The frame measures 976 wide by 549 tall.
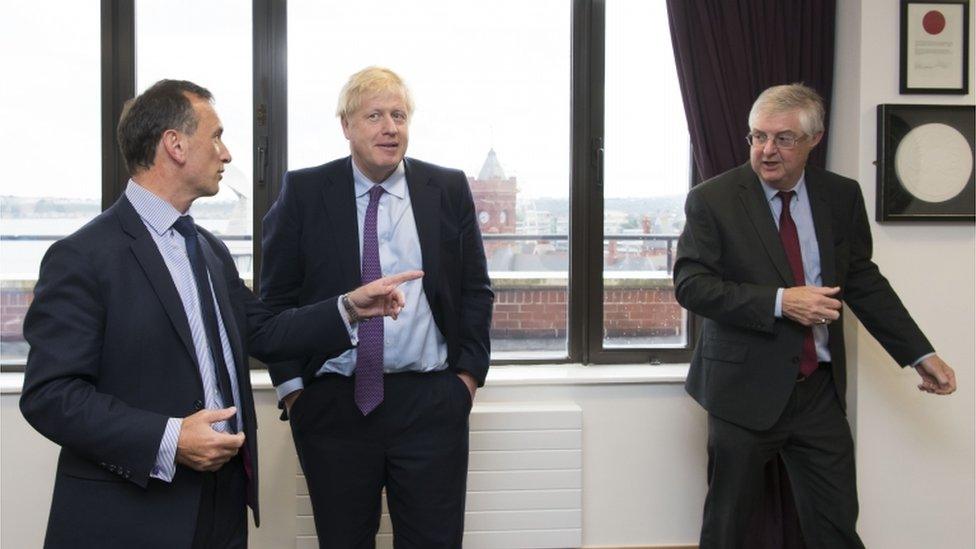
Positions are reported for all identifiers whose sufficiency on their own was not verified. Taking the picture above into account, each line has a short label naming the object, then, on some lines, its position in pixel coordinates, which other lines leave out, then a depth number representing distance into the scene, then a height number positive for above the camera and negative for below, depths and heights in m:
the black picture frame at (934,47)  2.79 +0.71
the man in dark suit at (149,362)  1.39 -0.21
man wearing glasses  2.31 -0.24
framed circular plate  2.79 +0.30
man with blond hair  2.08 -0.27
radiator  2.90 -0.82
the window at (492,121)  3.05 +0.50
